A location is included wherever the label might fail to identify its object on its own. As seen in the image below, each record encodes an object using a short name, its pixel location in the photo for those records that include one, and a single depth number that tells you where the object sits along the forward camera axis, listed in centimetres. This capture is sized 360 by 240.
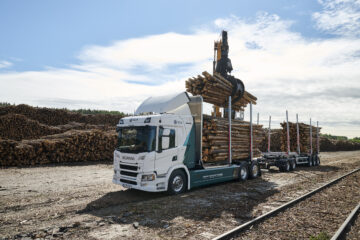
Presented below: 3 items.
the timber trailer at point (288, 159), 1675
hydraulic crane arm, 1420
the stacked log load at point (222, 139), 1134
